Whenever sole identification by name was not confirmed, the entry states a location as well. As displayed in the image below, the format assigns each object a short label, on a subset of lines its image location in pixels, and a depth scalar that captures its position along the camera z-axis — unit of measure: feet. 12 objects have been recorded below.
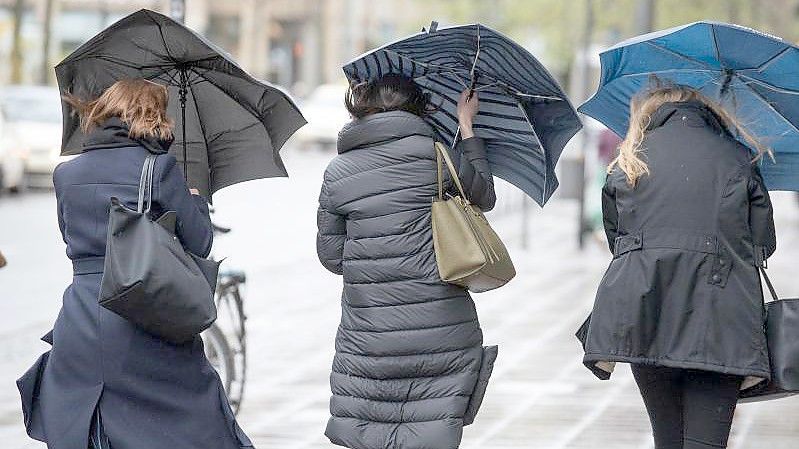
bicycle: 50.90
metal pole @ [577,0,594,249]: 119.75
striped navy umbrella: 36.04
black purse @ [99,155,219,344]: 31.19
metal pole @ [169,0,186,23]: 54.85
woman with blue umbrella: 33.27
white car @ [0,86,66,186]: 165.58
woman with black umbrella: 32.96
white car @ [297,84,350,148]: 292.20
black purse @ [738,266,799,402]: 33.42
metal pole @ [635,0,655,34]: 102.06
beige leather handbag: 34.58
